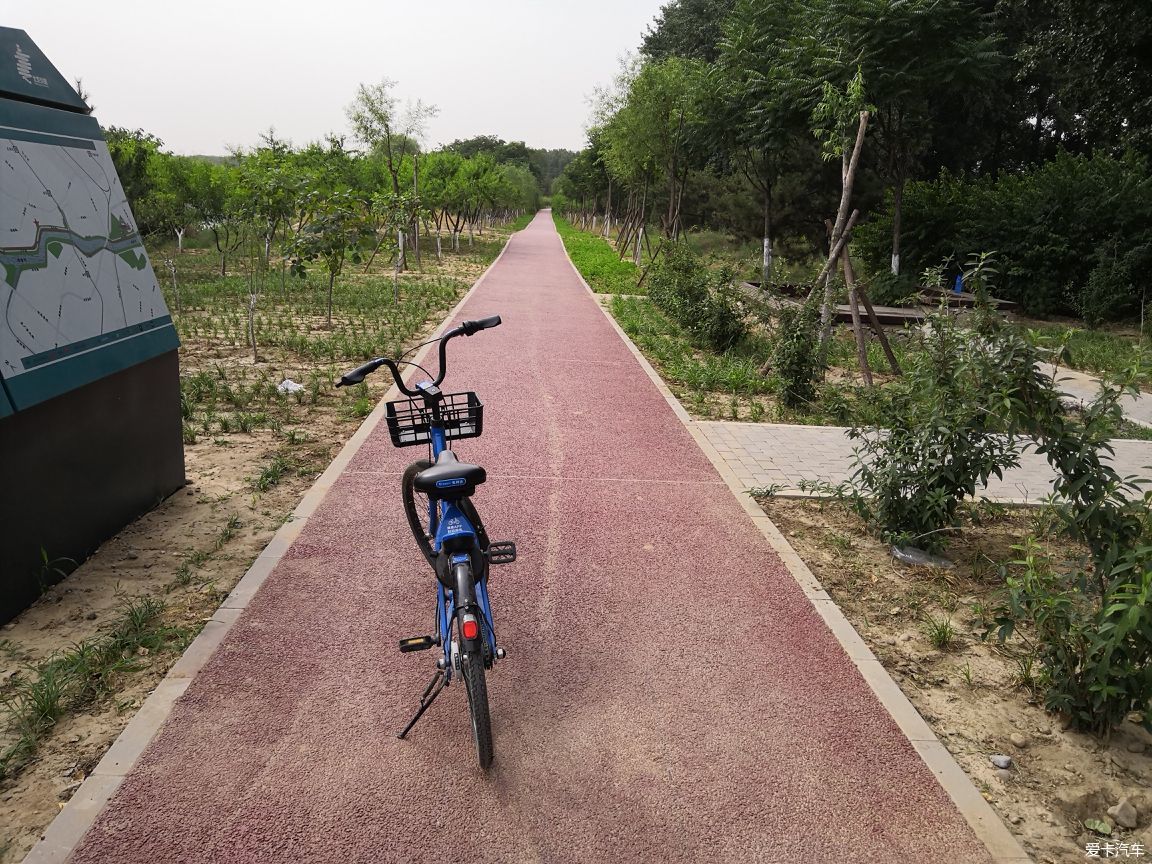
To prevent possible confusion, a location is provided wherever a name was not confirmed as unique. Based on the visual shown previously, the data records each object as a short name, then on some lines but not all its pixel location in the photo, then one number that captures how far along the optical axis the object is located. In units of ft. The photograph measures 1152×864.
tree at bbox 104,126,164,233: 54.24
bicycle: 8.93
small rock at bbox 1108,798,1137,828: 8.83
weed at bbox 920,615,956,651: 12.57
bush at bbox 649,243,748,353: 36.19
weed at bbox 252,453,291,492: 17.98
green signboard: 12.28
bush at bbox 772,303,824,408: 26.68
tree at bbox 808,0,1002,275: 44.65
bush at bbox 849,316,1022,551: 13.34
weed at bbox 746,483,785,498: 18.75
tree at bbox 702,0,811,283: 52.31
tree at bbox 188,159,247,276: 83.56
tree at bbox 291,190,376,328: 38.52
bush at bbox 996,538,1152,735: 9.07
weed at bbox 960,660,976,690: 11.49
